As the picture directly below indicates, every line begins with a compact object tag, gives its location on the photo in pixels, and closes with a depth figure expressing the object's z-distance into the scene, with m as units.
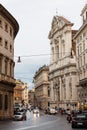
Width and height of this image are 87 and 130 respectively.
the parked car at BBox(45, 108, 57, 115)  62.16
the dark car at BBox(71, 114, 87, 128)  22.54
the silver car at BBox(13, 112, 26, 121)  34.67
